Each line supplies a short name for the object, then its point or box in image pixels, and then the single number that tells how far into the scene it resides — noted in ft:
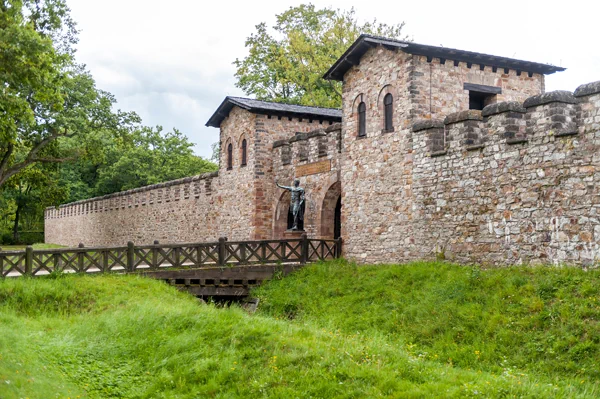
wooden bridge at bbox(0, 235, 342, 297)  53.83
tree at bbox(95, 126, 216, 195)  146.00
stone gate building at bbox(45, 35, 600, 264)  41.14
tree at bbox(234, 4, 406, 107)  122.62
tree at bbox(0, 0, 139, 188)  40.63
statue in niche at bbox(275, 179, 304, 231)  70.23
